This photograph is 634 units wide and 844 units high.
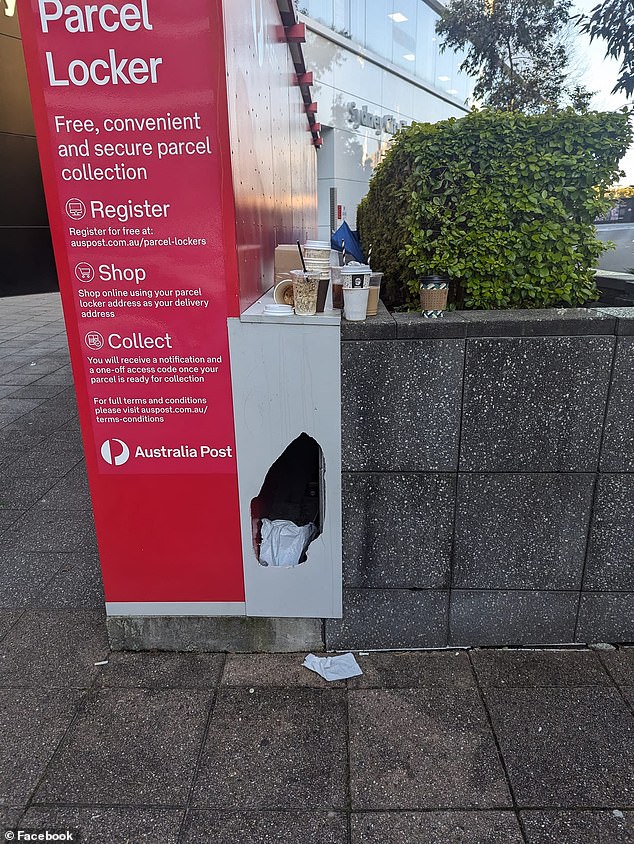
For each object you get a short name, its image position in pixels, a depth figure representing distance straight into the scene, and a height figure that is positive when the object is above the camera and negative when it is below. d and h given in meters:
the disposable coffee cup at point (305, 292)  2.62 -0.29
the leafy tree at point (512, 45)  15.74 +4.45
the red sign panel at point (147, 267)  2.30 -0.16
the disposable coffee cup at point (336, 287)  2.81 -0.29
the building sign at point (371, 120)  19.23 +3.28
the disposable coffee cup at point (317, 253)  3.01 -0.15
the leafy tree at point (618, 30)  4.26 +1.28
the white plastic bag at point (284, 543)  3.04 -1.55
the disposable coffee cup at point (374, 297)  2.74 -0.33
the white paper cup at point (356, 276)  2.64 -0.23
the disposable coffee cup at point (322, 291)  2.69 -0.30
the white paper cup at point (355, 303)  2.64 -0.34
